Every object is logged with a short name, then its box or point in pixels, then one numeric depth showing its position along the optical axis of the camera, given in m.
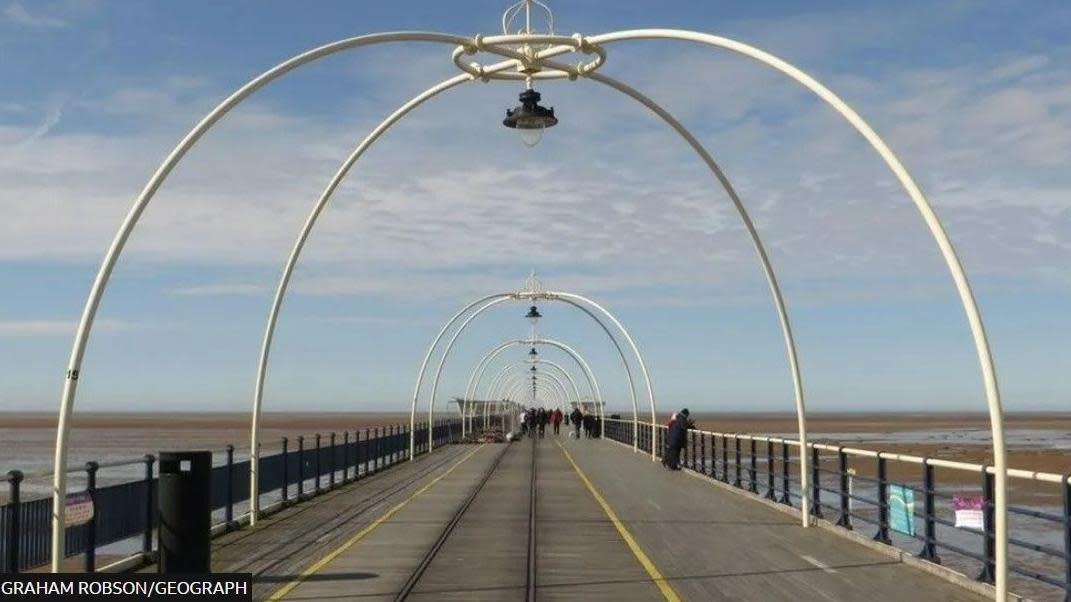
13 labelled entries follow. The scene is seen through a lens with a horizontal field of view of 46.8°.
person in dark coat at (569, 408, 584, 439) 69.06
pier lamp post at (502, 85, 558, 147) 15.80
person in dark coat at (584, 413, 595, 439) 68.44
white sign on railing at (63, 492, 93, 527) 11.91
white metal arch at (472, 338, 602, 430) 63.90
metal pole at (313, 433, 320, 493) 25.62
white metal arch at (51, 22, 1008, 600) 11.28
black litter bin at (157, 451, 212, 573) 12.33
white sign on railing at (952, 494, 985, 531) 12.41
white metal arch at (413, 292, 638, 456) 45.69
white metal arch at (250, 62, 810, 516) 18.44
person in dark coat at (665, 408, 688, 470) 34.06
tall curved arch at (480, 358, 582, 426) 79.21
